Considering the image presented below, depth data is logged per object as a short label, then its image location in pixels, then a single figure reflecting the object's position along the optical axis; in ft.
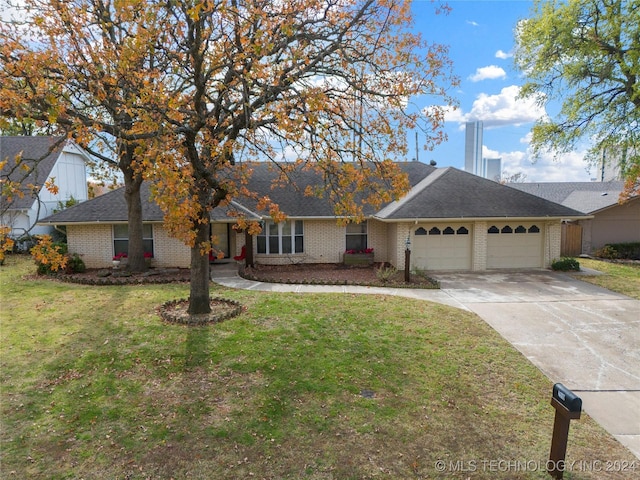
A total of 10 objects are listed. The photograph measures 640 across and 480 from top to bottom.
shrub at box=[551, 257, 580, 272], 55.52
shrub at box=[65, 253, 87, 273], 51.06
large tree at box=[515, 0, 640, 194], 57.72
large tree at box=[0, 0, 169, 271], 21.40
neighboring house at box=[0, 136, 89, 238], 68.23
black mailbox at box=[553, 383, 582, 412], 14.38
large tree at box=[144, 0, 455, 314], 24.77
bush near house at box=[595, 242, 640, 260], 70.03
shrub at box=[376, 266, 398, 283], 47.50
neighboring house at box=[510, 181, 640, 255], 72.64
